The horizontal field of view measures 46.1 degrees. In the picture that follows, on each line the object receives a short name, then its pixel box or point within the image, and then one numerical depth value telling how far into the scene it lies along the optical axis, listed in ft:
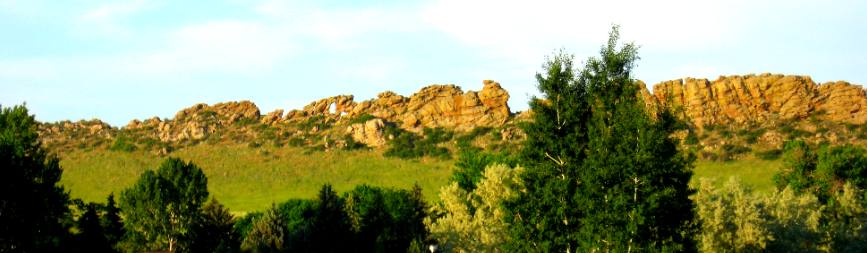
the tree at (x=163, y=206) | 254.06
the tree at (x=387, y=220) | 235.81
